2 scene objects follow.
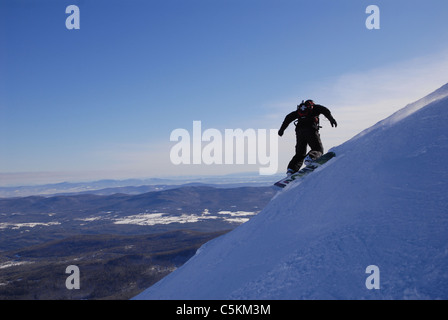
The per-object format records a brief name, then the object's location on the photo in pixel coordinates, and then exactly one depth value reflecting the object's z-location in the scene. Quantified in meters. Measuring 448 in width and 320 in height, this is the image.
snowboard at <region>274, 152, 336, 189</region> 11.55
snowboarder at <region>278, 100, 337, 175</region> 13.80
